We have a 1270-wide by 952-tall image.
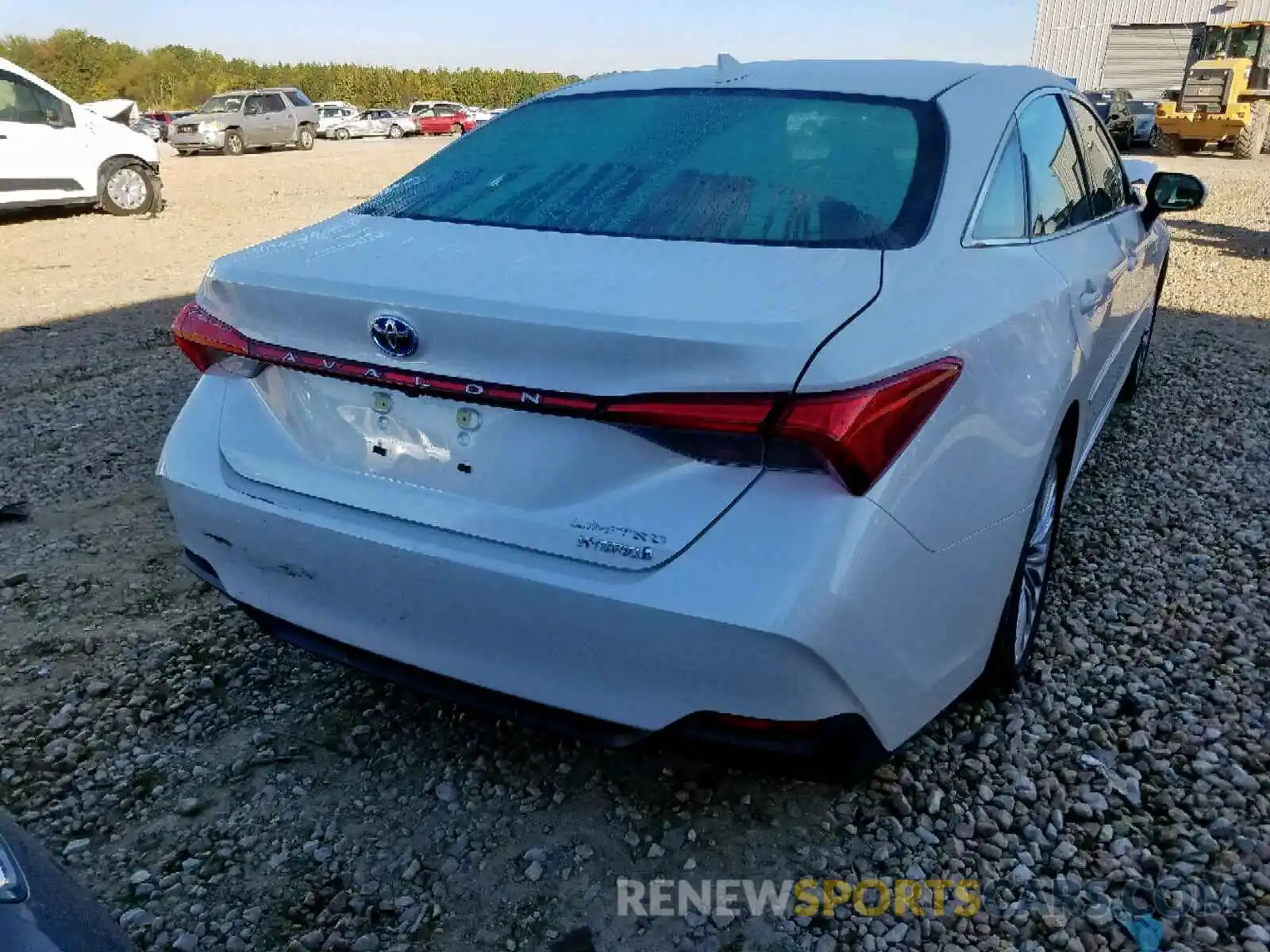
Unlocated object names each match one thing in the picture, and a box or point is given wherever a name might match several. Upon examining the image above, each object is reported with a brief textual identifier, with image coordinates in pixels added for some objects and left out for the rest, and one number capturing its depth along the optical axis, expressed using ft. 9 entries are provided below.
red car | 135.95
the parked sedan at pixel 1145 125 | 77.46
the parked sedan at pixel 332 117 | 125.39
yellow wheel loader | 69.41
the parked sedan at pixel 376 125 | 126.82
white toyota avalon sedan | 5.32
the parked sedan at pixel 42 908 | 3.83
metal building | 92.89
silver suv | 88.22
